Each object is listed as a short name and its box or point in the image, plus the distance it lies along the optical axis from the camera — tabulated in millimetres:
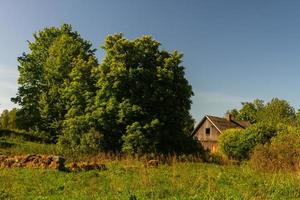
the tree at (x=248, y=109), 110250
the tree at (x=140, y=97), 30328
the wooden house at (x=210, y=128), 66188
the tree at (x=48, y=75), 44750
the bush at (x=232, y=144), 35919
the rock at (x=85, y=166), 17984
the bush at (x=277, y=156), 20609
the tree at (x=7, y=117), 67350
